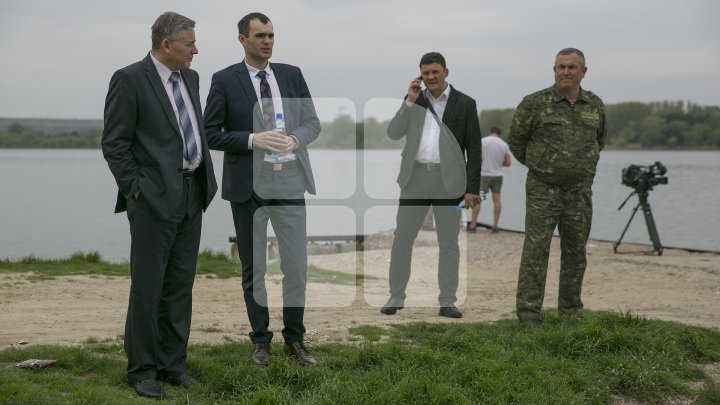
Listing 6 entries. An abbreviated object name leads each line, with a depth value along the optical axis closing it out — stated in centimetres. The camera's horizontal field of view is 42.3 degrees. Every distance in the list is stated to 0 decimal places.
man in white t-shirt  1862
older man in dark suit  541
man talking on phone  843
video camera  1495
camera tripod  1512
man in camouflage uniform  773
